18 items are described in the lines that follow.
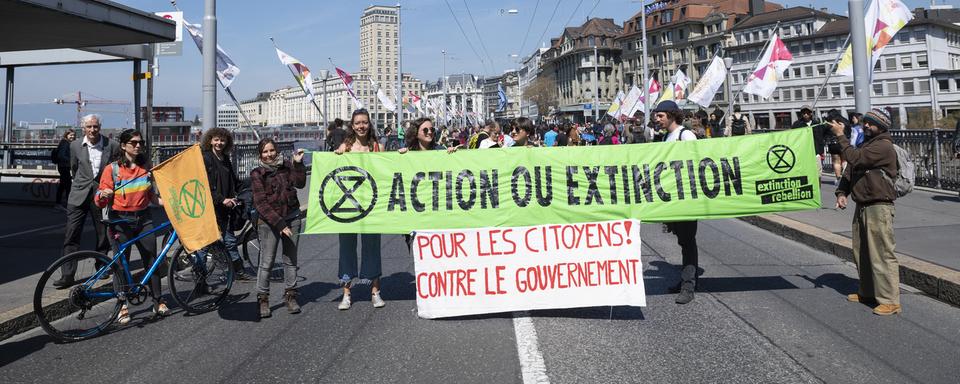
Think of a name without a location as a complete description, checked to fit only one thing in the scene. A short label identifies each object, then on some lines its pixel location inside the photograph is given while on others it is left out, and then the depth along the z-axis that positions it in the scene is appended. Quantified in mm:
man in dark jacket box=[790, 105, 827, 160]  12045
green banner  6266
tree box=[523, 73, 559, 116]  120375
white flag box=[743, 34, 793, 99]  21231
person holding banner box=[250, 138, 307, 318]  6062
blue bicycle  5461
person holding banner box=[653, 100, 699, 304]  6277
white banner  5848
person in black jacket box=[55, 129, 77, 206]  14930
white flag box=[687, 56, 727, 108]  24178
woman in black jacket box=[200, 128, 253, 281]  7086
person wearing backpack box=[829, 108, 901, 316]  5816
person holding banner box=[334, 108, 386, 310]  6242
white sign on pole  19978
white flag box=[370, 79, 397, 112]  39019
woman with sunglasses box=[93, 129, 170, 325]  6094
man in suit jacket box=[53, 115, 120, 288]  7016
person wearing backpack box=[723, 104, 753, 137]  15406
